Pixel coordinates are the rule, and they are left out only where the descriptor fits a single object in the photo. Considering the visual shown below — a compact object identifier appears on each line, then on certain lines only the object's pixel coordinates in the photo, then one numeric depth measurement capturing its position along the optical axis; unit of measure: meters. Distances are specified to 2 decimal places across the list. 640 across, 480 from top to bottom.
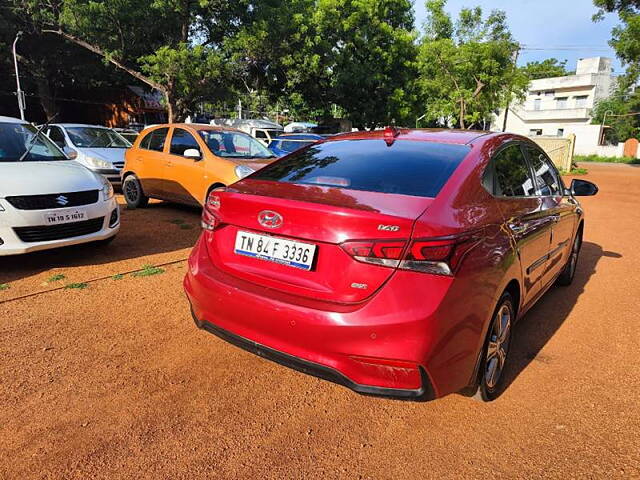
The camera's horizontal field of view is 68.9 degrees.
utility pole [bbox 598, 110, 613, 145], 46.15
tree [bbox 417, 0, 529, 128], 30.09
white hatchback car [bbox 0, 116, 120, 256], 4.43
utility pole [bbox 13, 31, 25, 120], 20.44
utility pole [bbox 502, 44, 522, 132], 31.59
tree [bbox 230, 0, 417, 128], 23.08
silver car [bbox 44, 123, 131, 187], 9.84
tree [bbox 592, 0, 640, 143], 22.91
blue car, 14.80
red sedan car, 2.11
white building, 51.56
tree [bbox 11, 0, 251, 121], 20.22
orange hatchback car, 7.28
